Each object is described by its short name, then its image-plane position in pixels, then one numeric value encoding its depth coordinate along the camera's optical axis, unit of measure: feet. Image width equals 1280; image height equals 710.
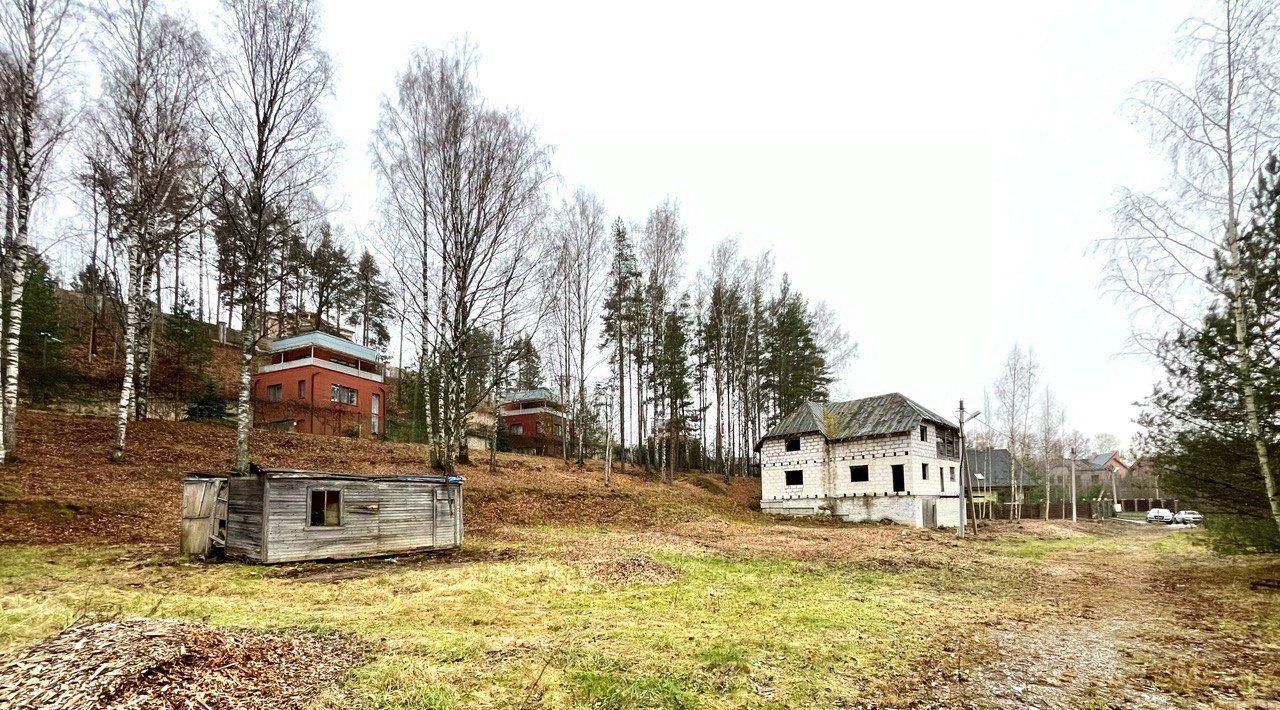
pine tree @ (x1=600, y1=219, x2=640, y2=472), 120.47
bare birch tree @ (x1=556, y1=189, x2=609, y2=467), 104.99
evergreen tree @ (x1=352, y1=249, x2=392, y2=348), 157.07
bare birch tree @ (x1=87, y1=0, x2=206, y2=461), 60.85
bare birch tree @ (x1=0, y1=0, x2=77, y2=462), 48.29
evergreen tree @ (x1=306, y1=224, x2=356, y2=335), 149.69
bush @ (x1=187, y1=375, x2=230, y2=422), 88.17
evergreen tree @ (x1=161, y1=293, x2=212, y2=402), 101.35
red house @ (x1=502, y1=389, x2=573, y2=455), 169.58
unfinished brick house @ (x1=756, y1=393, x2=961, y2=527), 104.78
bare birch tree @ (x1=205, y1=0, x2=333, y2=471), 57.36
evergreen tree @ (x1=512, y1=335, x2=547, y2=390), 147.13
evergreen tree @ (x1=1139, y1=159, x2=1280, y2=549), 38.42
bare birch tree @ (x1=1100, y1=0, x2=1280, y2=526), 37.55
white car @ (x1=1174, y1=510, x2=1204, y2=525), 145.89
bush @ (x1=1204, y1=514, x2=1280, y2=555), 41.50
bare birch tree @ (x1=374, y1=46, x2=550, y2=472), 73.51
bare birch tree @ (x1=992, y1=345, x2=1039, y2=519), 139.64
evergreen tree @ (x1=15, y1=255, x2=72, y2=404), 77.71
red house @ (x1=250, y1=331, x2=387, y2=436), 106.01
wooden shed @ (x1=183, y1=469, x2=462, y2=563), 40.32
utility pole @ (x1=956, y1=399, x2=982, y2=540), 83.68
